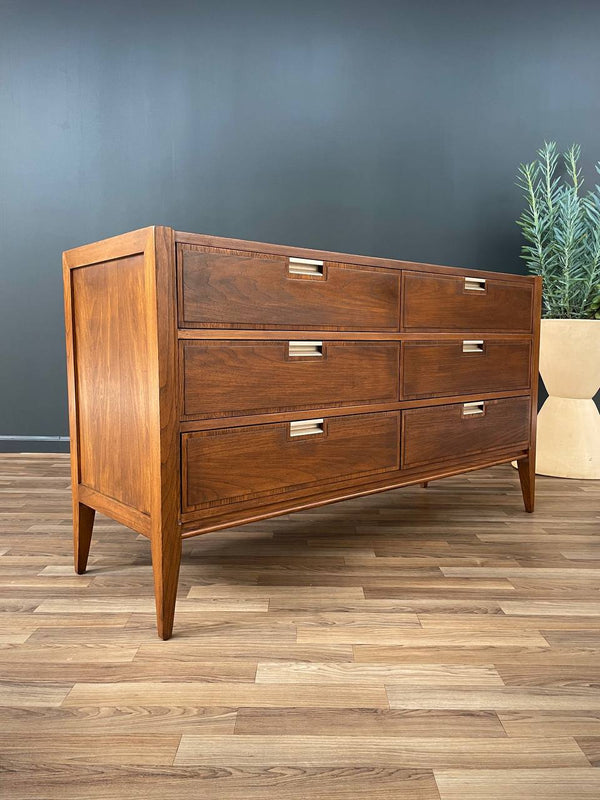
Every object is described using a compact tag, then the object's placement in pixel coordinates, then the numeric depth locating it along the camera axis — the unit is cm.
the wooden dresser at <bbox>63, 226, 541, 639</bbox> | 113
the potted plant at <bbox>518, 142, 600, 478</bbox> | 228
